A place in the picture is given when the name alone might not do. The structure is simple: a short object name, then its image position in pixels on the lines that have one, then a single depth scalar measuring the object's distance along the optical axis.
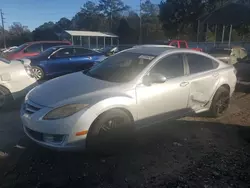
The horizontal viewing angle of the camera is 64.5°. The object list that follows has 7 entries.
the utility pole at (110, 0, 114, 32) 56.92
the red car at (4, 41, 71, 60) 9.59
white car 4.65
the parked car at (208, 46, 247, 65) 9.77
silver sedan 2.72
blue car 7.63
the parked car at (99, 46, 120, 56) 16.95
